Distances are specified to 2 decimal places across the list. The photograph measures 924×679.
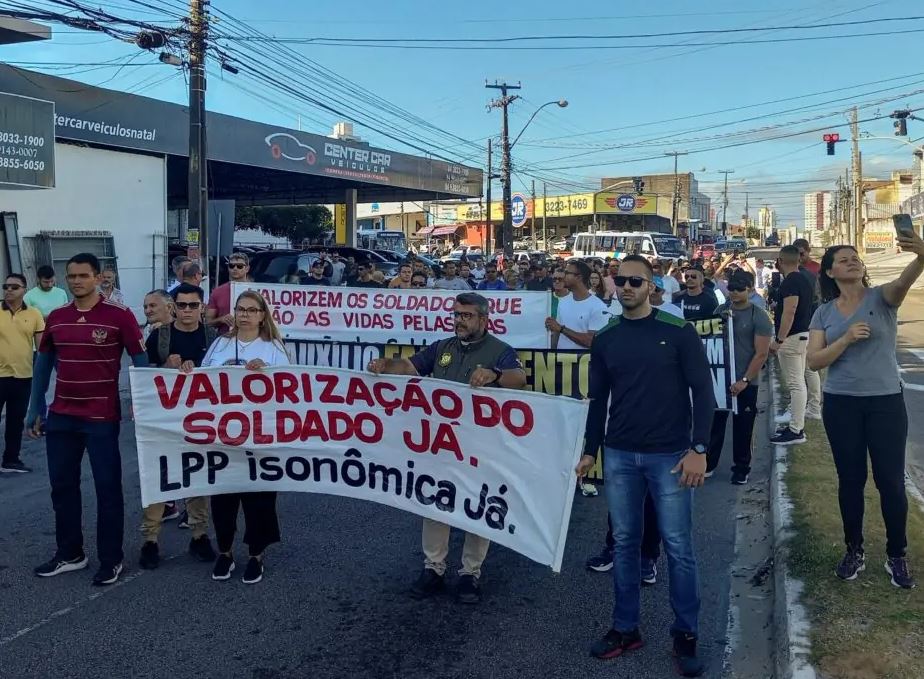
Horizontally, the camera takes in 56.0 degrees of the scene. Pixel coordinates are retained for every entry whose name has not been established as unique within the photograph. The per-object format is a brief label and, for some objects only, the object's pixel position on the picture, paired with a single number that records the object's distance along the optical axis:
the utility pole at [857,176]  50.47
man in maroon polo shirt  5.19
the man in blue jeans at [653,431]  4.02
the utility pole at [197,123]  16.27
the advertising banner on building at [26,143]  16.28
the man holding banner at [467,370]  4.94
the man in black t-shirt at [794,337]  8.46
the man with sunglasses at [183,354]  5.55
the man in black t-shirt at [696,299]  8.33
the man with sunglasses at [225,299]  8.02
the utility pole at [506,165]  36.56
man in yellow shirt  7.86
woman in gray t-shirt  4.73
